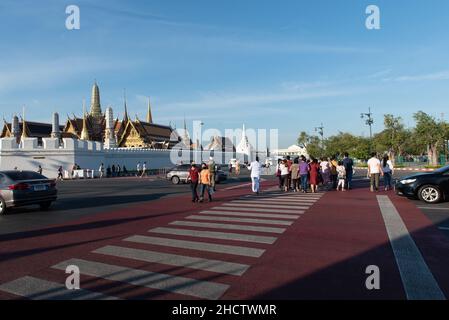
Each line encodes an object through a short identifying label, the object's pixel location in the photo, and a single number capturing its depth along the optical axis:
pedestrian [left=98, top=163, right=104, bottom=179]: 41.09
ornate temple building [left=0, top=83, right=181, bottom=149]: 63.66
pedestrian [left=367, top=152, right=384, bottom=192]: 16.72
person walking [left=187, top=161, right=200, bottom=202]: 13.84
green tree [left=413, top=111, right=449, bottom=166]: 44.83
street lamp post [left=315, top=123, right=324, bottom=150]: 75.53
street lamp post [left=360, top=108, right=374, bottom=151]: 50.24
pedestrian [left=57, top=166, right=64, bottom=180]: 36.62
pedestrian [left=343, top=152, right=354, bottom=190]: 18.50
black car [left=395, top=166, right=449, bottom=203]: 12.72
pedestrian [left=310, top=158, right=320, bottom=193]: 17.02
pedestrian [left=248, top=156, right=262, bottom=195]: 15.91
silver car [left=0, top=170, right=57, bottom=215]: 11.48
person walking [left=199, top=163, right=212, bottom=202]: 14.00
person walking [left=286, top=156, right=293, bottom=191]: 18.51
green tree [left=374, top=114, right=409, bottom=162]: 52.47
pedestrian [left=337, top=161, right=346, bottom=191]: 18.15
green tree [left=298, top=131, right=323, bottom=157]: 84.00
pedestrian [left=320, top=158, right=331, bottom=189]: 19.41
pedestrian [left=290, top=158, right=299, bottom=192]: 17.38
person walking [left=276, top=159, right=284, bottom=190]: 18.77
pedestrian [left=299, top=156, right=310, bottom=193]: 16.88
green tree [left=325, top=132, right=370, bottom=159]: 70.31
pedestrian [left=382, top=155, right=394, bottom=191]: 18.42
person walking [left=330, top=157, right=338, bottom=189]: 18.89
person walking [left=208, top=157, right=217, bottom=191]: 15.50
